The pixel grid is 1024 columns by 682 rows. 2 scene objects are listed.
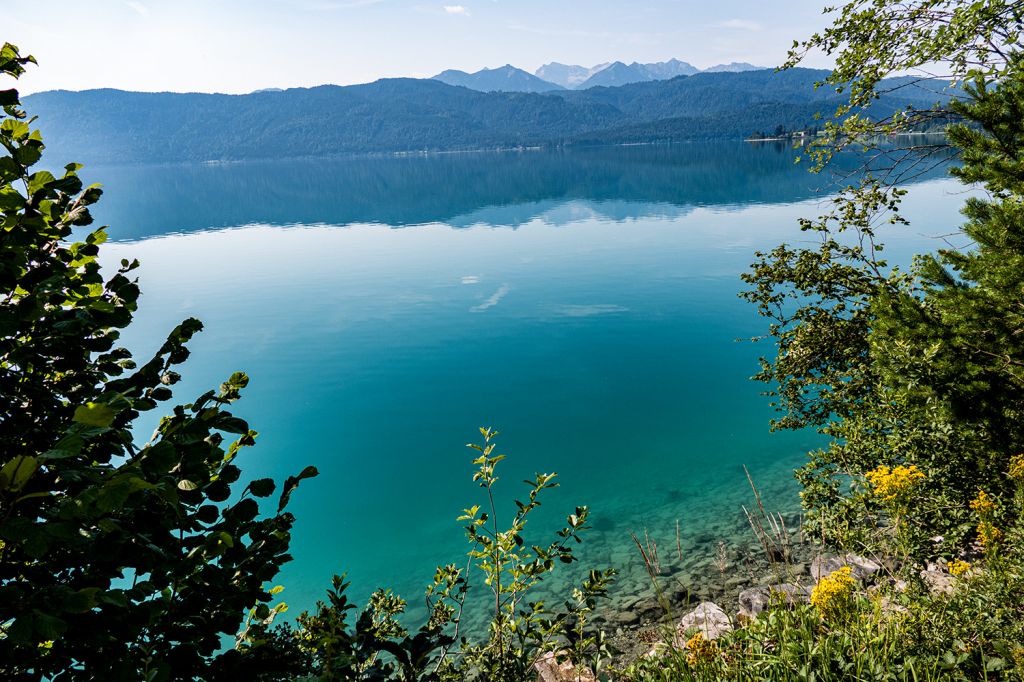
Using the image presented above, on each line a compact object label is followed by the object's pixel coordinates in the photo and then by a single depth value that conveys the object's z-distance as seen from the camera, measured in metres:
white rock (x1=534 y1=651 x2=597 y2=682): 10.45
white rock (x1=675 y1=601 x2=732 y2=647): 10.64
